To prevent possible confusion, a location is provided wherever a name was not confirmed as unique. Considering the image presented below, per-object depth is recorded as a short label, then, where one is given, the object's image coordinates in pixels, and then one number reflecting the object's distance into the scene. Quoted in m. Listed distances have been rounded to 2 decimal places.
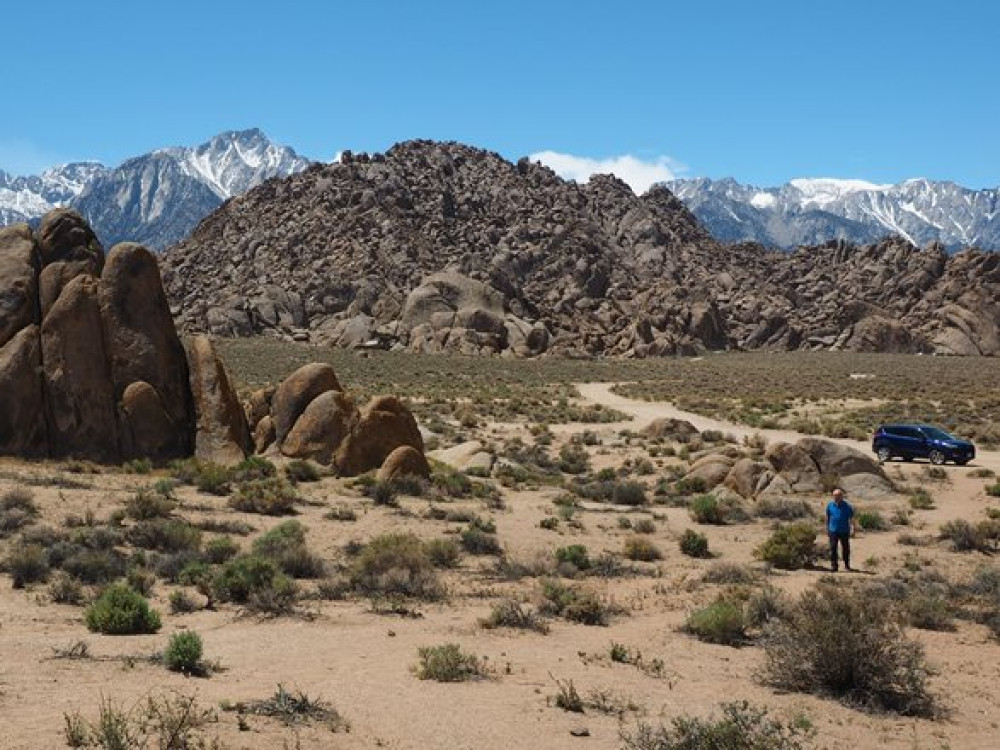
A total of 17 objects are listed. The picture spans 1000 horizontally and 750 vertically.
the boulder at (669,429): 39.91
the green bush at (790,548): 18.09
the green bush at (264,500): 20.91
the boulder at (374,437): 25.98
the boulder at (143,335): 25.34
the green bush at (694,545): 19.27
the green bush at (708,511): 22.67
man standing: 17.91
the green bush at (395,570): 15.16
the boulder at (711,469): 27.55
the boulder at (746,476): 25.73
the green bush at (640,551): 18.92
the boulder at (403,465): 25.05
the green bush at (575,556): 17.72
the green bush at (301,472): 24.91
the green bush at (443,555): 17.52
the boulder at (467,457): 29.50
